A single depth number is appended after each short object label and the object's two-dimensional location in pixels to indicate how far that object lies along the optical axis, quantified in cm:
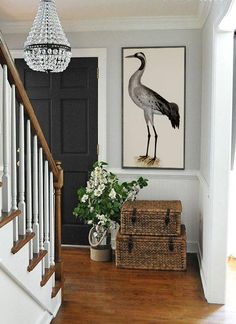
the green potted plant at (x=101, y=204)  430
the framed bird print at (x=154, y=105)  448
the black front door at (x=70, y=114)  464
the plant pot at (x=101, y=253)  434
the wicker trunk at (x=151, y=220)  407
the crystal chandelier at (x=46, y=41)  315
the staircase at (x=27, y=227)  225
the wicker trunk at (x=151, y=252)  405
